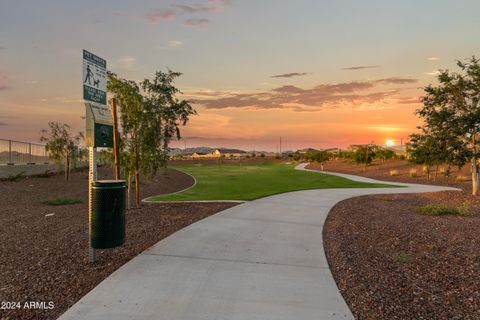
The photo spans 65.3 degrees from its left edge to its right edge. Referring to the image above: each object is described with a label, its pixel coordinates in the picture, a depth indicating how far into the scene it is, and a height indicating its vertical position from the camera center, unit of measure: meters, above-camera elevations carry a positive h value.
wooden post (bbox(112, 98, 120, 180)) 8.95 +0.19
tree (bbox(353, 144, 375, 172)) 44.97 -0.18
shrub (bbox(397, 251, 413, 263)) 7.11 -2.02
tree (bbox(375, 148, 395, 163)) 50.66 -0.06
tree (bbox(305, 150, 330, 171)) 51.62 -0.37
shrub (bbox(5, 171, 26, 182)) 23.83 -1.54
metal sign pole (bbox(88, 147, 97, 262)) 6.64 -0.28
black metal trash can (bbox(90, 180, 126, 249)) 6.43 -1.06
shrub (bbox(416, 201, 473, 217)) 12.27 -1.89
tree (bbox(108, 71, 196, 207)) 12.58 +1.13
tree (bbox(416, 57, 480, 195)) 16.91 +1.74
